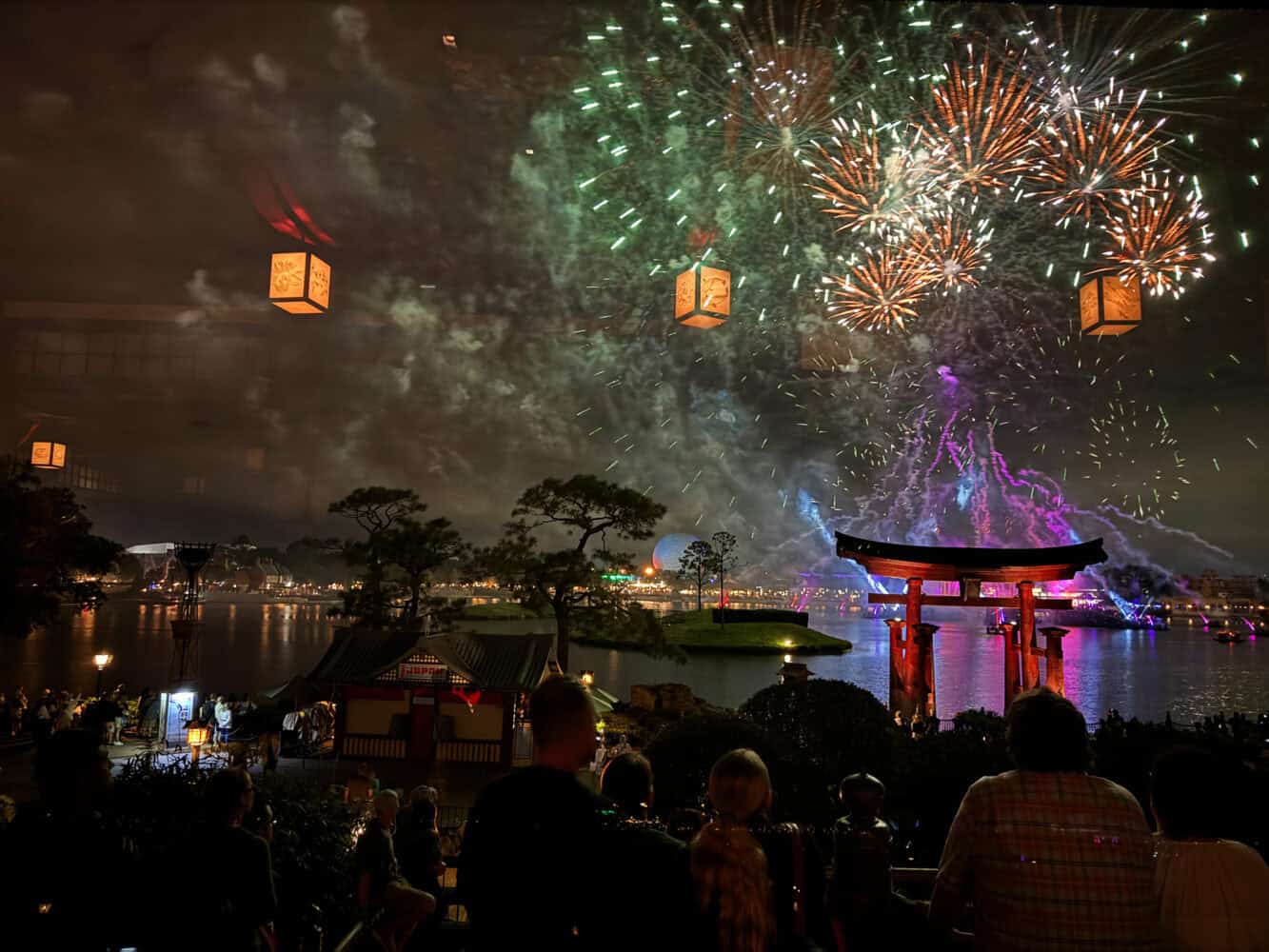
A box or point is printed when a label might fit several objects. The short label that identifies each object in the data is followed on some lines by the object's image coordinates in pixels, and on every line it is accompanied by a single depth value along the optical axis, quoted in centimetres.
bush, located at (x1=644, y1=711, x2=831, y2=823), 731
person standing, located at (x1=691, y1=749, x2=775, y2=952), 236
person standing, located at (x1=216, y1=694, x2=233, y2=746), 1781
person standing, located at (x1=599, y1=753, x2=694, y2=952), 222
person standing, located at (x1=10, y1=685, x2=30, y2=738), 1767
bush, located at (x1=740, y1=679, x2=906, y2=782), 1149
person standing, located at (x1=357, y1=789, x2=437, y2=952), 432
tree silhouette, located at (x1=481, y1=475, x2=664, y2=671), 2595
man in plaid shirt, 250
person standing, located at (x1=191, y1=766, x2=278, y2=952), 293
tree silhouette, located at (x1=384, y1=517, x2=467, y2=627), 2759
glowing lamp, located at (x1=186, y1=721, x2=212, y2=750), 1548
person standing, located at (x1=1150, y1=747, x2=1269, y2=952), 246
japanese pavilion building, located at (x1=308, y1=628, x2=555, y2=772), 1686
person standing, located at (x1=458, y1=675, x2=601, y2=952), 217
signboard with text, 1698
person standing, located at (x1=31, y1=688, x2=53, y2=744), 1564
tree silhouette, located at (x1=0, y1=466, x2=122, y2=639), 2014
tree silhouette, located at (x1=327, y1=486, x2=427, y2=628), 2709
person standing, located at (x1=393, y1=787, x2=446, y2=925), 490
